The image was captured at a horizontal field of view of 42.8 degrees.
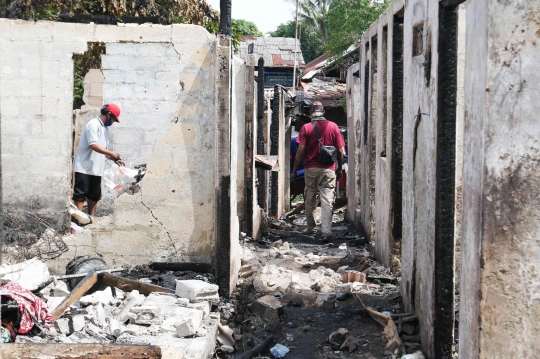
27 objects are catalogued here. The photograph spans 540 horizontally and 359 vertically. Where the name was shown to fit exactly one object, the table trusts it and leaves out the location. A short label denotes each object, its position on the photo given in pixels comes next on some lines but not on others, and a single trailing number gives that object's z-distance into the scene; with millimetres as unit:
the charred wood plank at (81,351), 3941
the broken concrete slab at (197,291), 5859
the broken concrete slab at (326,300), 6721
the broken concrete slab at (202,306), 5668
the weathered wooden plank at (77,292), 5230
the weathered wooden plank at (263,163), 10688
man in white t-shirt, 7379
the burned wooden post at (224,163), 6461
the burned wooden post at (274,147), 13703
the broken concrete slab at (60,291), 5926
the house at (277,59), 34719
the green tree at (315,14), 48594
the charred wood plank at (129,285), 6039
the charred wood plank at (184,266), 6664
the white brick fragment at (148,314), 5281
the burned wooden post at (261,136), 12469
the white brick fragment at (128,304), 5363
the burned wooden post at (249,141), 9828
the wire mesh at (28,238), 6594
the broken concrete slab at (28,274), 5660
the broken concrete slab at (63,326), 4996
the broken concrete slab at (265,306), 6285
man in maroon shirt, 10453
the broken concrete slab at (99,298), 5629
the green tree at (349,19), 22688
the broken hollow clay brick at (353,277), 7355
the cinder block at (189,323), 5027
